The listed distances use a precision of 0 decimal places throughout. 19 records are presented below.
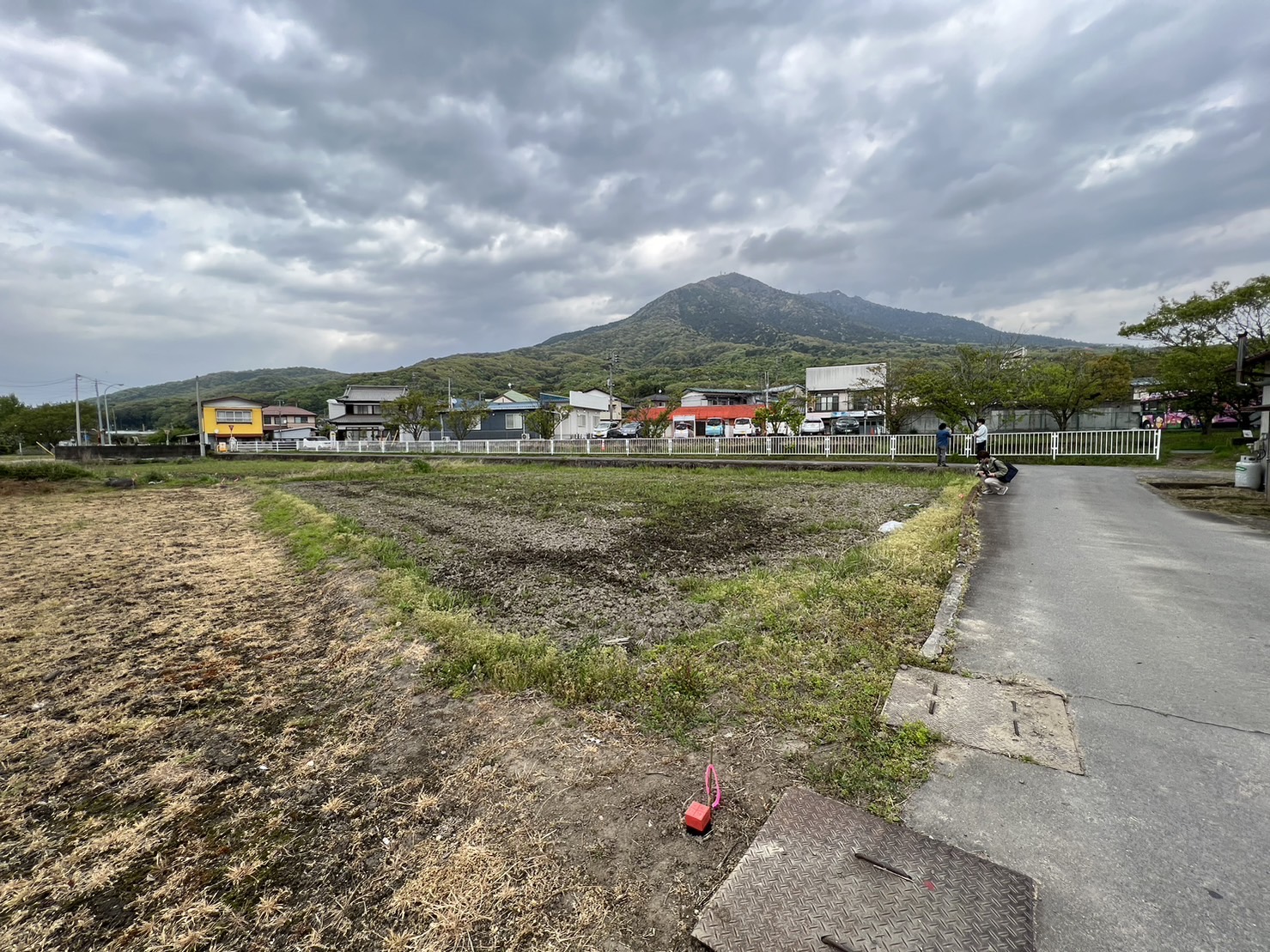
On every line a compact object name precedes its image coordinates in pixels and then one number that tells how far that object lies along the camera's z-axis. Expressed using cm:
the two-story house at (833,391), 4472
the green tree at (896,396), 2262
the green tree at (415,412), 4066
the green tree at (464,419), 3841
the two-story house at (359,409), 5738
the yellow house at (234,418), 5600
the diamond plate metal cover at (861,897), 148
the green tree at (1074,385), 1983
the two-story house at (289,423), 6270
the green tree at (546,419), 3469
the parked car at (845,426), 3753
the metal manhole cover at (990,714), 235
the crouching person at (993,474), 1051
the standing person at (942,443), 1513
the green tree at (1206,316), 1925
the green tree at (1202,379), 1869
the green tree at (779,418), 3350
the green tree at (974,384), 1855
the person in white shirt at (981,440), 1177
